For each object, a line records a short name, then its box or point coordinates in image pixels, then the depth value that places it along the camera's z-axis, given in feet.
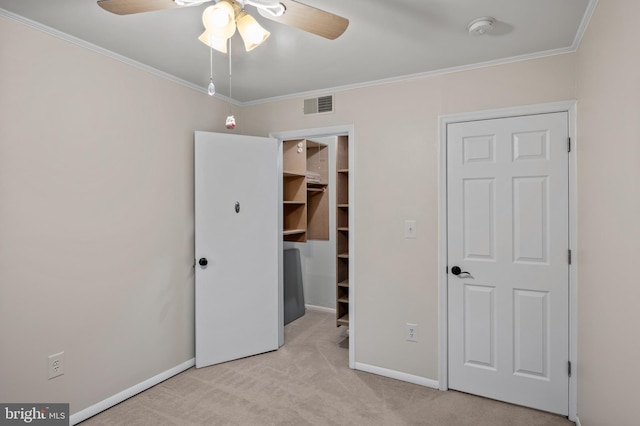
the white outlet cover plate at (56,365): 6.98
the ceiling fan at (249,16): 4.57
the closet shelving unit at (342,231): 11.96
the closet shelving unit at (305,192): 13.61
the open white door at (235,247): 9.99
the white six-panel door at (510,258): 7.82
